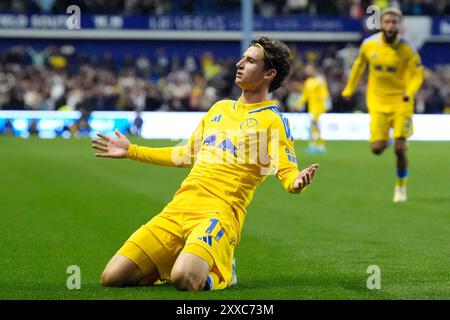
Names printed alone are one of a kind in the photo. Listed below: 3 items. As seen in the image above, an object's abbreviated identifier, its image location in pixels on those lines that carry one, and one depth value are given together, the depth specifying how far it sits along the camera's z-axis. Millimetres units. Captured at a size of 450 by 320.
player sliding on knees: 7801
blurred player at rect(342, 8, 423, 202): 15648
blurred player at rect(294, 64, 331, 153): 28839
